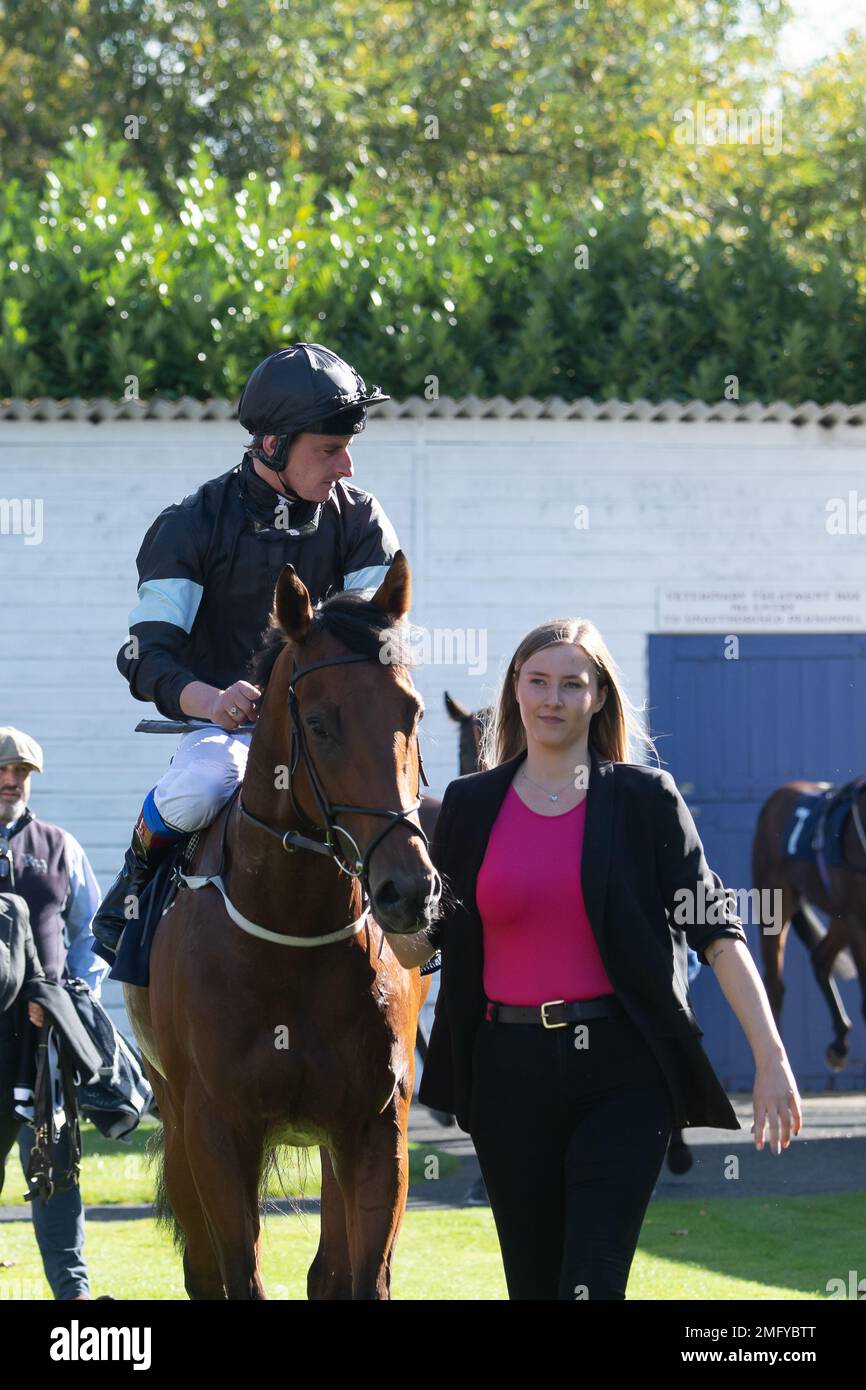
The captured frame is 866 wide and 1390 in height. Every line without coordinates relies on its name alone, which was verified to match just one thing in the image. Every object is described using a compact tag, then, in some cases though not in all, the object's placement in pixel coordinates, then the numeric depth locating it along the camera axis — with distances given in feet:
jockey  32.27
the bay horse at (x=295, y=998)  28.14
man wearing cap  47.67
